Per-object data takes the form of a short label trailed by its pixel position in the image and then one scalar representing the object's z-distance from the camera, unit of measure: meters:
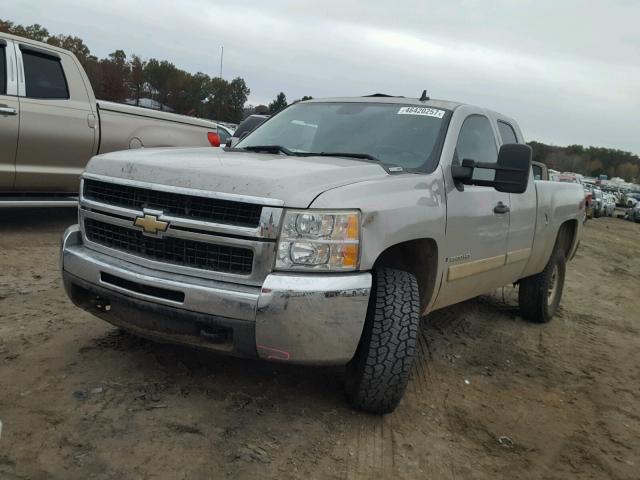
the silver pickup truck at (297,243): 2.78
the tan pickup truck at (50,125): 6.24
